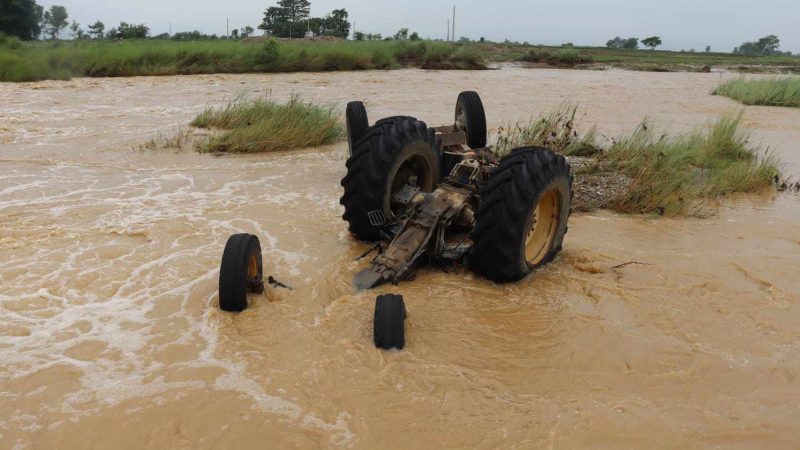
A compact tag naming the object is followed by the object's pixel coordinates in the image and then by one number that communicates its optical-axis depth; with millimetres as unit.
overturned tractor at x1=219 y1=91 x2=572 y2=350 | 4309
